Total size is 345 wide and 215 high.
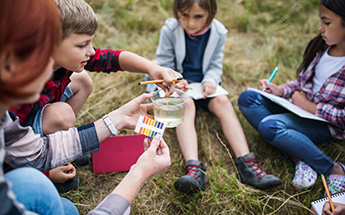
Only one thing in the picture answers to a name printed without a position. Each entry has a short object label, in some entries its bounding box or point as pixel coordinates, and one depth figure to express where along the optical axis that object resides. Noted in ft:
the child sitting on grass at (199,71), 5.73
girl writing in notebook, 5.76
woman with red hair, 2.38
